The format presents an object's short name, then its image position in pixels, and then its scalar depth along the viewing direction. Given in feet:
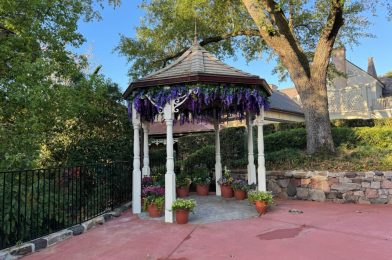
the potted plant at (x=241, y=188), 27.17
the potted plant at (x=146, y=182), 25.97
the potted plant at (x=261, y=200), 22.24
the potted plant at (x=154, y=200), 22.29
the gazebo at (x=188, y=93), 21.36
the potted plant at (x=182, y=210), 20.12
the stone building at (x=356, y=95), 69.67
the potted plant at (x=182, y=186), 30.09
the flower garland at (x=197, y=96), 21.52
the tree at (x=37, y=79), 24.89
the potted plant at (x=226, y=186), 29.19
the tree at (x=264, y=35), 33.60
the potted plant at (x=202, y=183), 31.37
